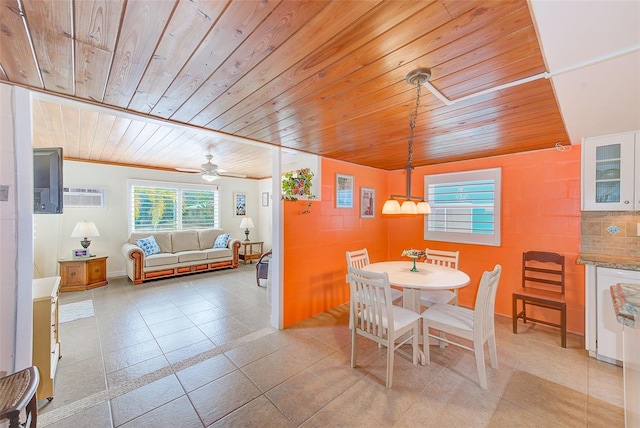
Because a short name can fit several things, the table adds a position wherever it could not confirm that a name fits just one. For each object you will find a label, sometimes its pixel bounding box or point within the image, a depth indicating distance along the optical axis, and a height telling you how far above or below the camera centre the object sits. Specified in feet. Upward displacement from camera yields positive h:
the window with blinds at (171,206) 18.29 +0.49
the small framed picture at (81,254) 14.92 -2.37
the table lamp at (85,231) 14.78 -1.05
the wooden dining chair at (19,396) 3.54 -2.71
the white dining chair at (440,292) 9.05 -2.97
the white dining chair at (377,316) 6.72 -2.98
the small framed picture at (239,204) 23.02 +0.73
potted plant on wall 10.14 +1.06
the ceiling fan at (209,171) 13.12 +2.19
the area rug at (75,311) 10.78 -4.32
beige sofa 15.92 -2.89
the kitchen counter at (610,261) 7.25 -1.50
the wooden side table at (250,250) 21.63 -3.36
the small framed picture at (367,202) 13.28 +0.50
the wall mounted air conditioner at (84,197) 15.71 +0.98
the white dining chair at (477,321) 6.63 -3.04
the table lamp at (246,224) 21.63 -0.99
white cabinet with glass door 7.73 +1.20
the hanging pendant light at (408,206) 7.07 +0.17
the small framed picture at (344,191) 12.10 +1.01
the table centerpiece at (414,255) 8.89 -1.48
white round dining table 7.27 -2.04
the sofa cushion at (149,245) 16.75 -2.15
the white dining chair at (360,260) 9.82 -1.95
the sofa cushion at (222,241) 20.10 -2.23
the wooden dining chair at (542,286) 8.61 -2.91
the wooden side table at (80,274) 14.30 -3.44
